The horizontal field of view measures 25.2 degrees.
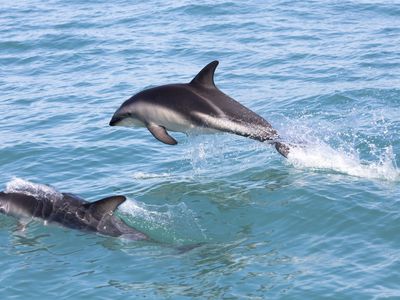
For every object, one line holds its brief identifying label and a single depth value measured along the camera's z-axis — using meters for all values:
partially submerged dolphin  12.62
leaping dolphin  14.05
